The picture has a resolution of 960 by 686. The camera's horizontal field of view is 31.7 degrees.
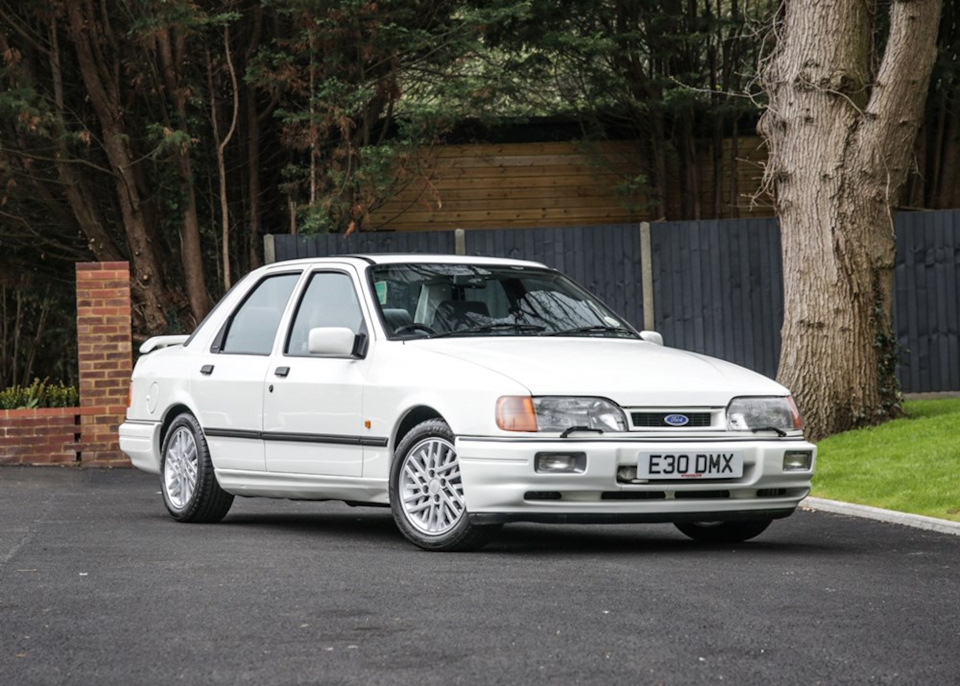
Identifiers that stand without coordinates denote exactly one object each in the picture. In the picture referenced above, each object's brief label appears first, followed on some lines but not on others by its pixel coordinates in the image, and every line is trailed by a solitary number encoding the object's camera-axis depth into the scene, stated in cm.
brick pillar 1651
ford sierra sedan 834
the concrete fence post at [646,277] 1923
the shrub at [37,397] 1694
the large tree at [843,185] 1511
